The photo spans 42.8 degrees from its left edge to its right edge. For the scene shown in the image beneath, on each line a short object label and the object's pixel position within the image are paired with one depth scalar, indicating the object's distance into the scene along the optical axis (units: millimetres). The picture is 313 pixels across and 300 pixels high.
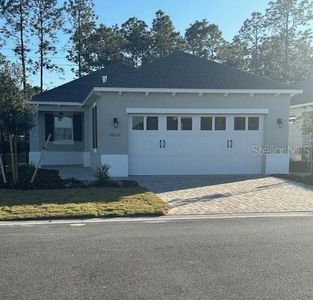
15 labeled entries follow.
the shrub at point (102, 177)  12703
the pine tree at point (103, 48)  39812
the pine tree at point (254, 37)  44531
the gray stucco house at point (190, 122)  15039
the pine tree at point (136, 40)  44625
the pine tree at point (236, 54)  45531
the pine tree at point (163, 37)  44438
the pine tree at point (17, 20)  32312
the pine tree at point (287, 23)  38125
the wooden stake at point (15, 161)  12919
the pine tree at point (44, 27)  33375
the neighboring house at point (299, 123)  20781
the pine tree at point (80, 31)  37188
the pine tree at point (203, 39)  48375
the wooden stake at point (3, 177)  12755
